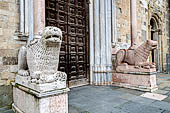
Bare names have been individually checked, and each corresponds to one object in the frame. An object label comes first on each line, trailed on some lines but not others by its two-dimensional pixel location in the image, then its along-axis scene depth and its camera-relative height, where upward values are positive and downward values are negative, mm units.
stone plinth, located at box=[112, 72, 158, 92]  3493 -749
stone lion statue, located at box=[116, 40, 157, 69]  3463 -5
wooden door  3824 +833
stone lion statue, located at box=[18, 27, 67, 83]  1766 -11
